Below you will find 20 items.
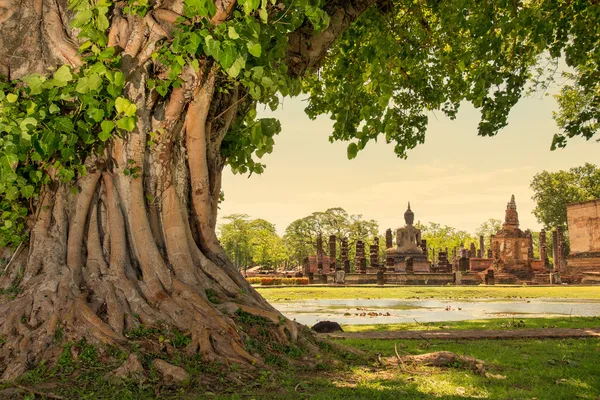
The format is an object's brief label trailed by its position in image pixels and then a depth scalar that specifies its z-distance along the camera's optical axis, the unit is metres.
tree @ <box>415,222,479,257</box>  78.69
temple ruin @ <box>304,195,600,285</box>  38.06
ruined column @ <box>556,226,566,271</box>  51.04
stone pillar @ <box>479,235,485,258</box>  71.02
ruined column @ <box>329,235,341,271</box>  47.03
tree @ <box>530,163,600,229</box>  62.72
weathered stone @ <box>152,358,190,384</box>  4.11
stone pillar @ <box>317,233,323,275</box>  48.88
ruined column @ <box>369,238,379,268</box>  44.89
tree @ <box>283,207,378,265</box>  77.12
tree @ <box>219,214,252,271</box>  74.69
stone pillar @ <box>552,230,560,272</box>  51.06
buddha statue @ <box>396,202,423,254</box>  44.16
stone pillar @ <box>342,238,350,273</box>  44.67
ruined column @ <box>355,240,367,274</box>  42.34
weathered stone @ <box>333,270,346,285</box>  37.56
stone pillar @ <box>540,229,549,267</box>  49.38
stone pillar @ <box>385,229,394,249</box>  53.46
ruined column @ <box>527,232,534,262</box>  47.38
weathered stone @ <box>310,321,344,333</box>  8.27
